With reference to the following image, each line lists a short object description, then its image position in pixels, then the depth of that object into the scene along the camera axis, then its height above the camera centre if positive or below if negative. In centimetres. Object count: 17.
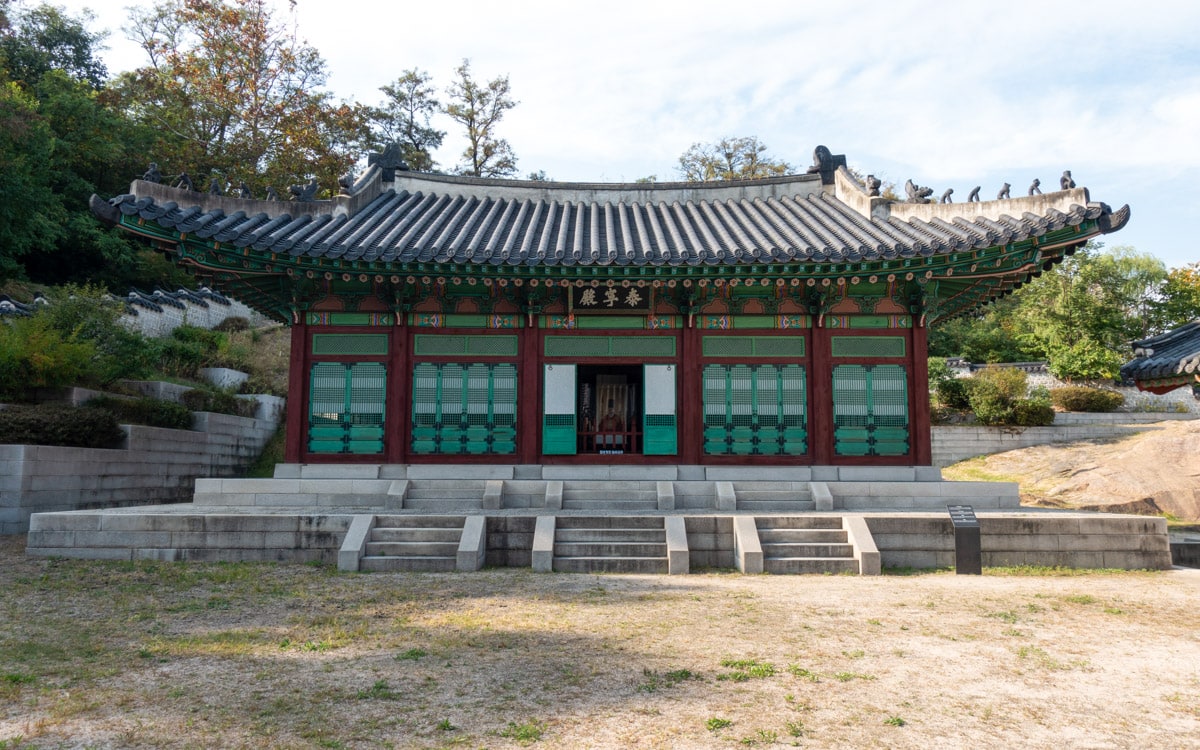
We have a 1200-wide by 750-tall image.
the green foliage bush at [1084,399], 2703 +161
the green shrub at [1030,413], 2462 +99
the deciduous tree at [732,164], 3919 +1469
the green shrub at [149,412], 1515 +46
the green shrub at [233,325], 2811 +414
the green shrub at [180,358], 2088 +215
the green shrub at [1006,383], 2481 +200
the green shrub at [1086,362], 3094 +339
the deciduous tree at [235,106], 3228 +1452
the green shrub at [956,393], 2561 +168
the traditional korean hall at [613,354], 1377 +157
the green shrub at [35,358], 1369 +137
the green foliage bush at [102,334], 1612 +222
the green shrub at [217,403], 1842 +82
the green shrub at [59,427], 1273 +10
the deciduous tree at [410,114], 4153 +1783
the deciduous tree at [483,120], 4050 +1715
